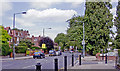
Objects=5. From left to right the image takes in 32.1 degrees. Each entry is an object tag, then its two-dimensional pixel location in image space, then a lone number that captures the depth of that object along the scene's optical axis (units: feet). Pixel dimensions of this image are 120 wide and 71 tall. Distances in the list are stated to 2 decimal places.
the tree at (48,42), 239.30
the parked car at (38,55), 134.82
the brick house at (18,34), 255.70
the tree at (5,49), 140.38
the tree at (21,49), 169.17
